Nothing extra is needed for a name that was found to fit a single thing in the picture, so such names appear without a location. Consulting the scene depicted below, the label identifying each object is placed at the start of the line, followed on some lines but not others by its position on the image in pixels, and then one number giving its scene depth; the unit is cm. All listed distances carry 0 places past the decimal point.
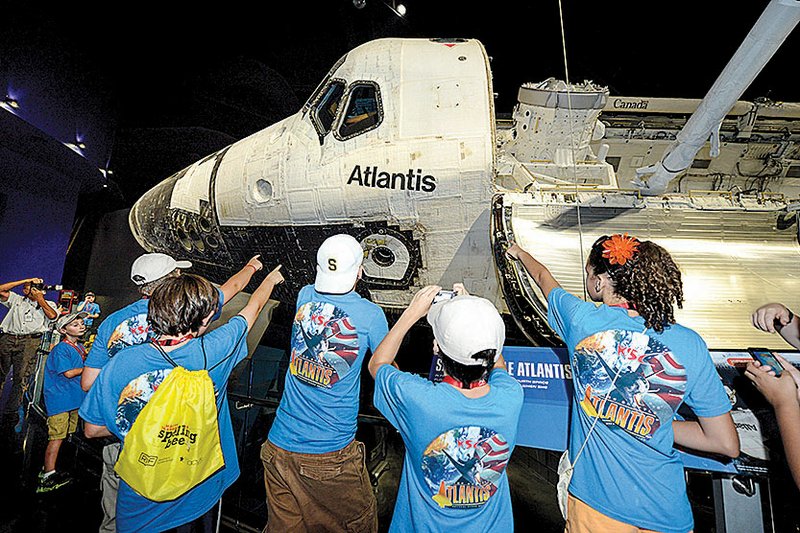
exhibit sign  124
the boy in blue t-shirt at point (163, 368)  113
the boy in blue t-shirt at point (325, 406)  131
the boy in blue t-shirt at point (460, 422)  92
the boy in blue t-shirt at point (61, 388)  236
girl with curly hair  104
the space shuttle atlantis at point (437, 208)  194
